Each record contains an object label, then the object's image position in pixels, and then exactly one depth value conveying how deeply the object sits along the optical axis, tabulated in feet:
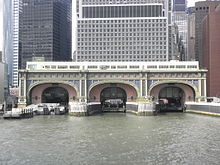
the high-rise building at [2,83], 636.07
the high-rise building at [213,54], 597.93
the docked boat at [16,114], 303.44
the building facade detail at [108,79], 395.14
